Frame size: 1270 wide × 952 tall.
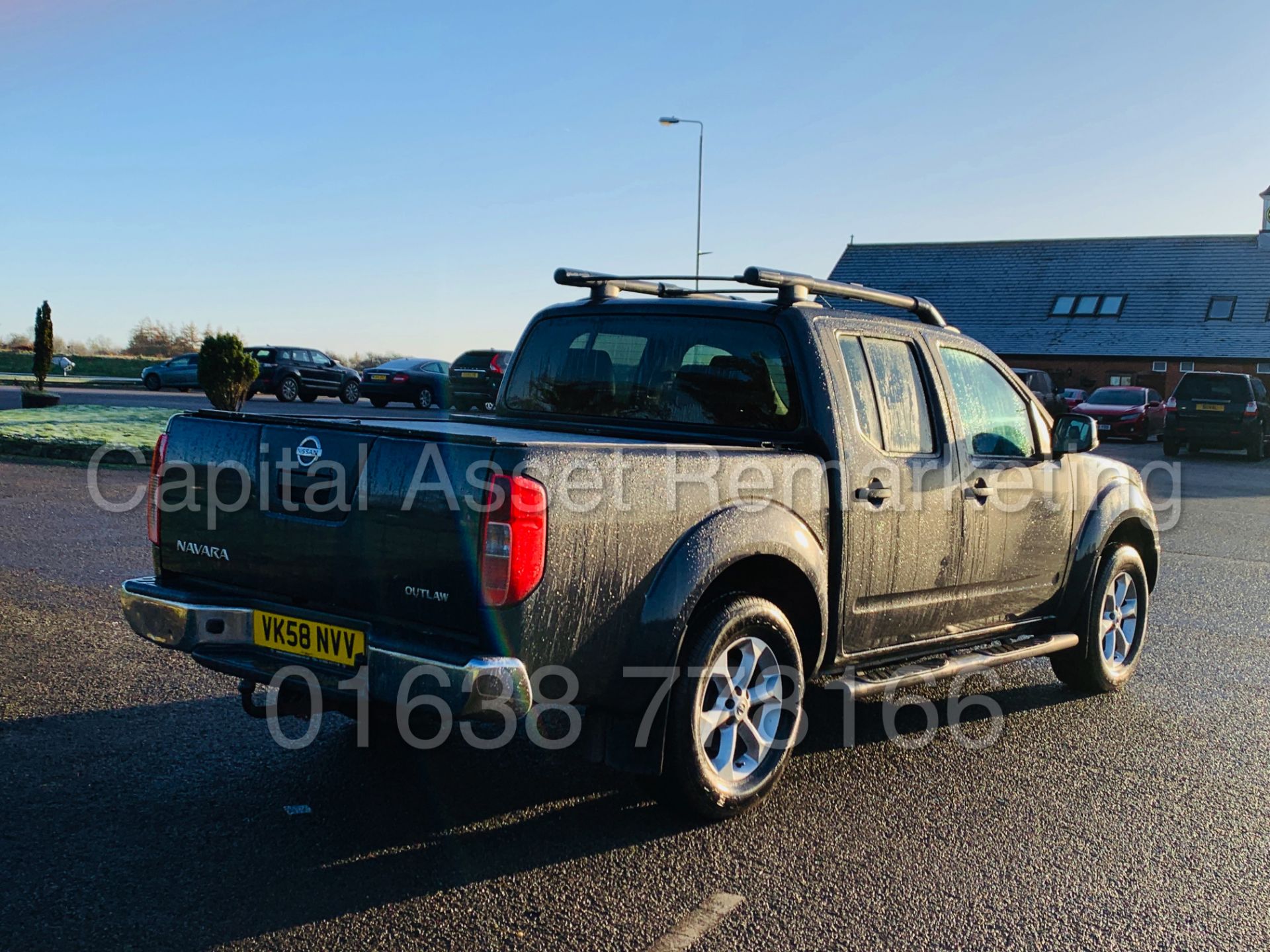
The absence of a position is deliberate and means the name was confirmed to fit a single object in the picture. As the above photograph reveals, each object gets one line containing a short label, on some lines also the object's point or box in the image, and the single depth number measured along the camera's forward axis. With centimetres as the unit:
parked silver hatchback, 3884
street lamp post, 3591
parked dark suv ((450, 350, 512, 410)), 2872
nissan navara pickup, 363
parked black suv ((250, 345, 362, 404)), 3412
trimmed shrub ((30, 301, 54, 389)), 2436
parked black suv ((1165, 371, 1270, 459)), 2588
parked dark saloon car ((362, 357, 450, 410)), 3322
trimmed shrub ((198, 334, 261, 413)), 2008
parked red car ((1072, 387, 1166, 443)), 3167
